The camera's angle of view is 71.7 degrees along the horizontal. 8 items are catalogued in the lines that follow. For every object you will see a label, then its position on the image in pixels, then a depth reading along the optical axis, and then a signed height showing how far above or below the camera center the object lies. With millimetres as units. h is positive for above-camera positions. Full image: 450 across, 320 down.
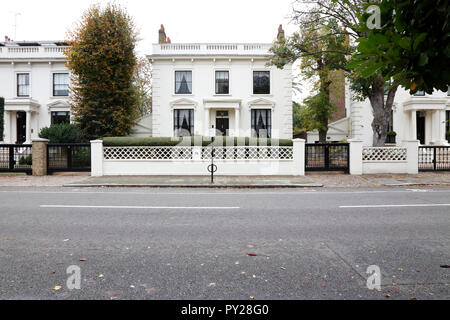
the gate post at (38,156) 15703 +28
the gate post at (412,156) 15906 -29
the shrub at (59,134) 20359 +1490
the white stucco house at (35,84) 28797 +6788
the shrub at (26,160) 16172 -177
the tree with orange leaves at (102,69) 21531 +6158
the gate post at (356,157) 15789 -71
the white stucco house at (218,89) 26906 +5826
